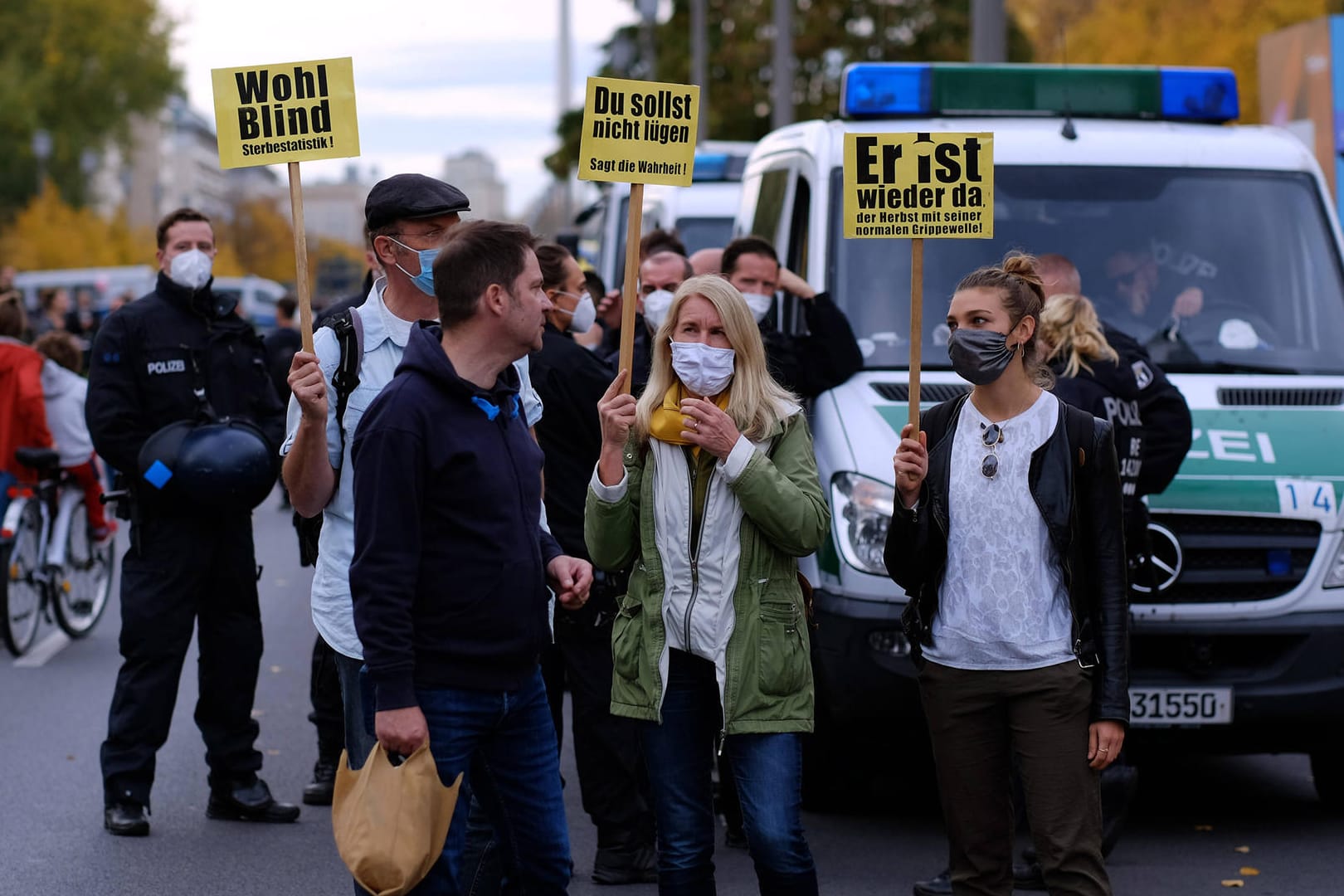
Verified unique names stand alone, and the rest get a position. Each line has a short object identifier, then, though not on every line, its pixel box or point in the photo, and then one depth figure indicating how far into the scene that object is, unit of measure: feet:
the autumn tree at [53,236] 428.15
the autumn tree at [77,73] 395.14
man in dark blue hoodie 25.68
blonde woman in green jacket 29.66
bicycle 70.08
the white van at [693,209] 83.05
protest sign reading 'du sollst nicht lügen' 33.96
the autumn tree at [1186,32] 204.44
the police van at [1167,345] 41.42
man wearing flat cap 29.12
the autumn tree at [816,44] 207.00
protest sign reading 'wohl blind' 33.24
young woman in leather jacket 29.60
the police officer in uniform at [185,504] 43.91
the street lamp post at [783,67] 139.13
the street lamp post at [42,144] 315.99
